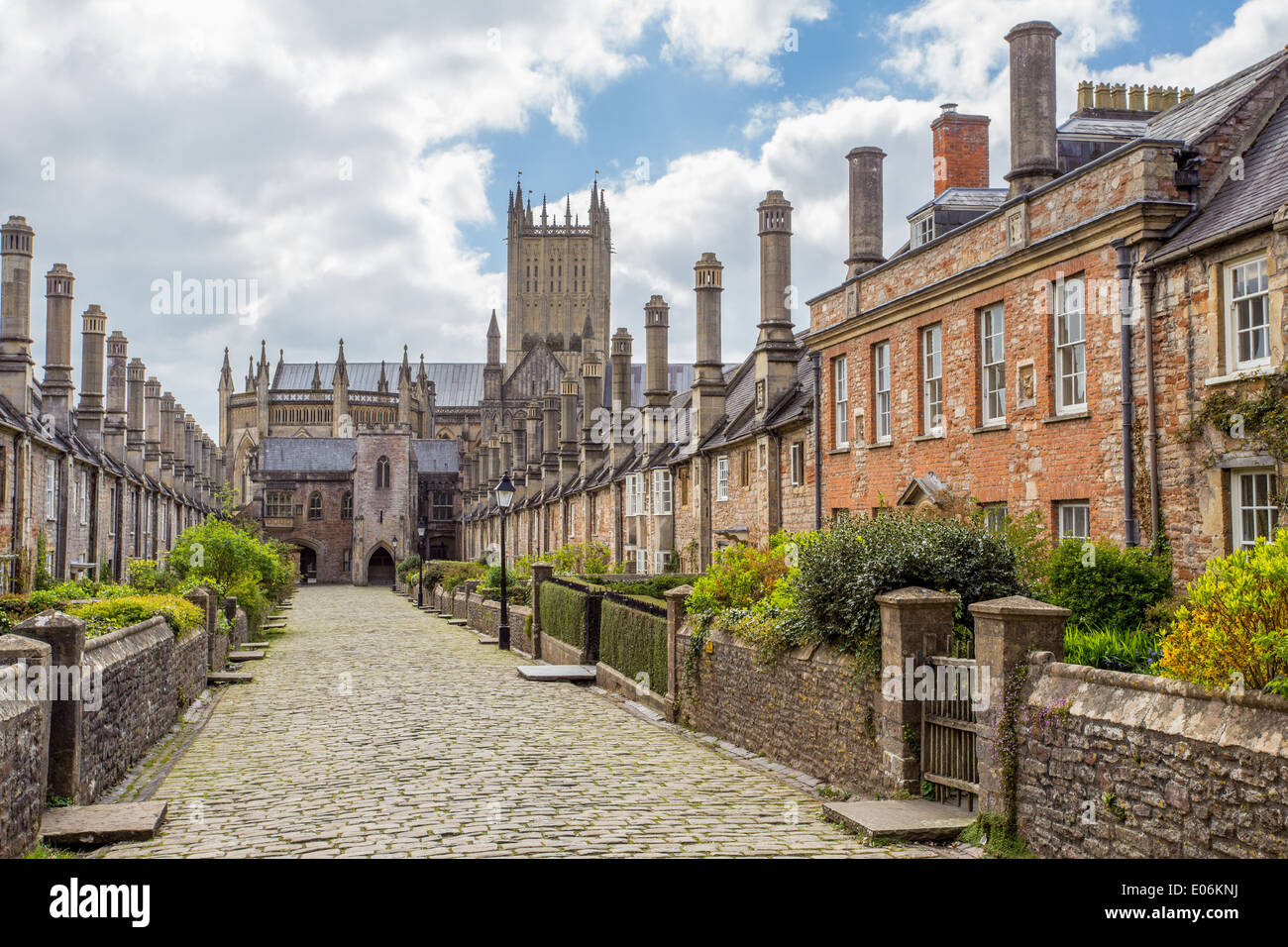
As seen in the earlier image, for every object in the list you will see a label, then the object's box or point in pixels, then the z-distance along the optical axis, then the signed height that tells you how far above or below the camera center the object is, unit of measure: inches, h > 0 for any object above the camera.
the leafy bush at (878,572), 419.5 -18.9
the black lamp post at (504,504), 1088.2 +18.2
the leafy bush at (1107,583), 497.7 -27.5
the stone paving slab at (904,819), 331.3 -90.0
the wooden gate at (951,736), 348.5 -67.9
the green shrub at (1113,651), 356.8 -41.5
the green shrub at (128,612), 538.3 -46.0
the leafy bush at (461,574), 1678.2 -78.0
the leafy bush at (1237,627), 246.7 -24.3
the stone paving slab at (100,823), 324.5 -89.4
